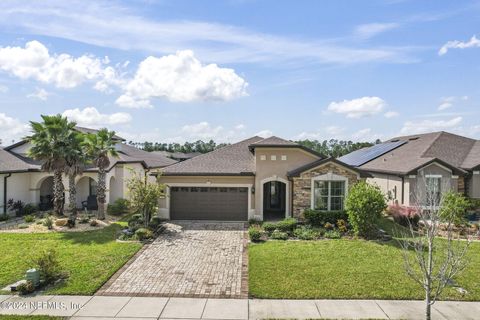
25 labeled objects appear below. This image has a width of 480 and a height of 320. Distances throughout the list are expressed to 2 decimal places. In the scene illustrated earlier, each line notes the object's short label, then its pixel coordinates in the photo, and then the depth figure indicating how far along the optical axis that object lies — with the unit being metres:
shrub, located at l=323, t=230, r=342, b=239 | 17.50
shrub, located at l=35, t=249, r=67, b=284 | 11.03
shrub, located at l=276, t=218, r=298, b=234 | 18.23
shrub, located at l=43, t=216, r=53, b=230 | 19.35
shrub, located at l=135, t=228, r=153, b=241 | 16.83
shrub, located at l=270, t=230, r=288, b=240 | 17.28
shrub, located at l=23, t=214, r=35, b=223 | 20.83
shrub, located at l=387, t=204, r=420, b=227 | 19.73
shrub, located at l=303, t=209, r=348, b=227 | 19.45
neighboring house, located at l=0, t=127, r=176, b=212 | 23.33
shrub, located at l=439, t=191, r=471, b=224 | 17.28
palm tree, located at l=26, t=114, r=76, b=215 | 20.61
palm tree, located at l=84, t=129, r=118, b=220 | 21.77
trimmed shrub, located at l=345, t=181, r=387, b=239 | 17.14
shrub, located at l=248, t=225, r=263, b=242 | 16.59
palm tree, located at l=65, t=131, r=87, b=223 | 20.98
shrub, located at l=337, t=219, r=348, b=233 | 18.47
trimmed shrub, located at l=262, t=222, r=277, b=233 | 18.25
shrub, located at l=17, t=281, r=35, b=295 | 10.25
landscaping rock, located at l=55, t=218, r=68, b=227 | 19.72
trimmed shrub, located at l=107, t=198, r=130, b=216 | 23.69
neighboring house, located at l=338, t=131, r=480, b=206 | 22.47
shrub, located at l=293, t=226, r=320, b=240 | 17.41
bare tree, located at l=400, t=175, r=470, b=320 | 7.54
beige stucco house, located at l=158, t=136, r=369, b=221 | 21.36
